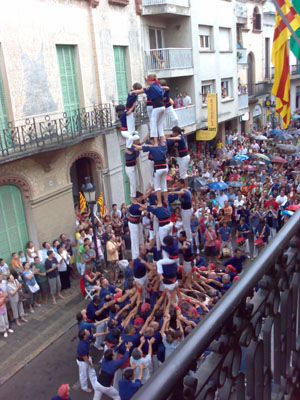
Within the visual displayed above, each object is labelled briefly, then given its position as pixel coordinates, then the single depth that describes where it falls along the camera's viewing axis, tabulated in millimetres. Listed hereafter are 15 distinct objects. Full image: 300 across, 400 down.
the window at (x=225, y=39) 25562
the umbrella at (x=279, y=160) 21058
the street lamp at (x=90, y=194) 11609
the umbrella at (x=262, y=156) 21331
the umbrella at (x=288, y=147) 23636
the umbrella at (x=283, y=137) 23681
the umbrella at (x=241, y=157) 21064
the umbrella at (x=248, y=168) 19955
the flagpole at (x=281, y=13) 5477
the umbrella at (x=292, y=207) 12059
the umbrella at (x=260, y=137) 26881
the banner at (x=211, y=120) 22750
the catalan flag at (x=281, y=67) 6785
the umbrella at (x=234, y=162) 20594
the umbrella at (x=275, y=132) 26502
